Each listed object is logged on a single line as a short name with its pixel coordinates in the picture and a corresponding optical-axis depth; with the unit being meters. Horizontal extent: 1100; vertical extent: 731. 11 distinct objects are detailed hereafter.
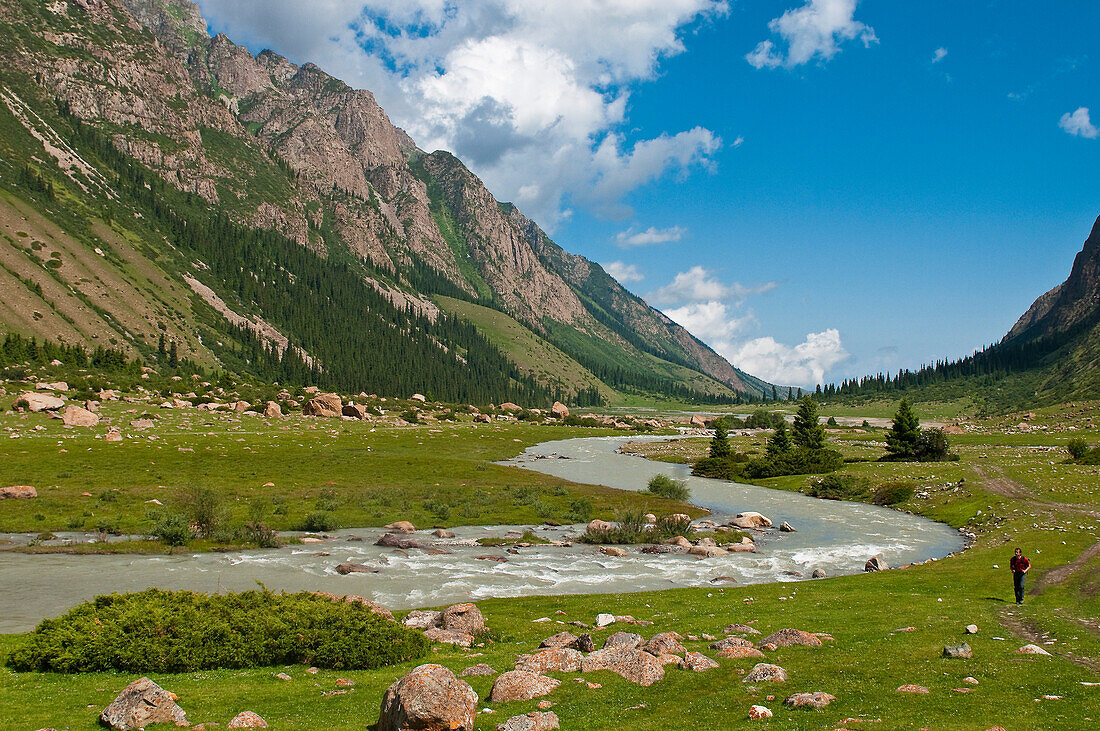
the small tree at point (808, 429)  99.88
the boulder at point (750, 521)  55.47
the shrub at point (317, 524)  47.34
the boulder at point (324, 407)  128.25
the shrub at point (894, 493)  68.06
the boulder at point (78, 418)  78.94
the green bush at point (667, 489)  70.31
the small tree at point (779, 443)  96.81
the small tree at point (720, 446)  102.12
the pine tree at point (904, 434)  95.25
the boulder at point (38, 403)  82.00
